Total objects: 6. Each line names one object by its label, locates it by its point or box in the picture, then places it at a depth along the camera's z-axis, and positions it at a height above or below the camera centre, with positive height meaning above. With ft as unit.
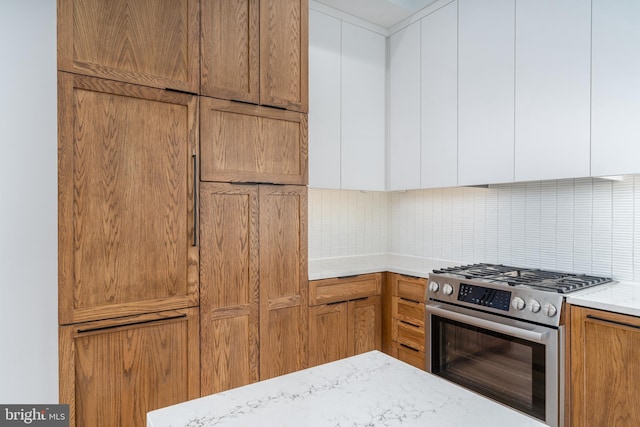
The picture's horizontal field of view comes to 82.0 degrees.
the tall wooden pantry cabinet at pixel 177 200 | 5.39 +0.16
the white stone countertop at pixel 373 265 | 8.31 -1.42
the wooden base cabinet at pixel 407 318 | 8.17 -2.53
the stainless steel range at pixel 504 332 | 5.69 -2.16
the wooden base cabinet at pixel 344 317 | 7.97 -2.48
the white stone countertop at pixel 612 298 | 5.05 -1.33
